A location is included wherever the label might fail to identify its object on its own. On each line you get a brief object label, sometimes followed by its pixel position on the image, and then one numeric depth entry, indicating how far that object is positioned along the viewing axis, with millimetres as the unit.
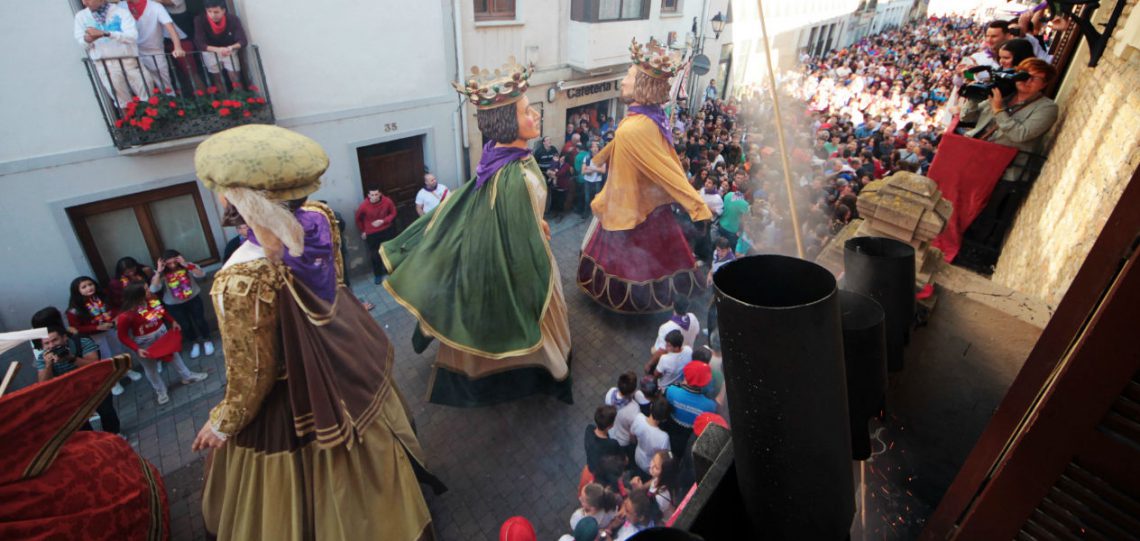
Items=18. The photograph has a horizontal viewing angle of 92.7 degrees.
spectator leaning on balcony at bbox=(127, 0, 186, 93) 5594
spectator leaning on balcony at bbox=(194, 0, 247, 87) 5887
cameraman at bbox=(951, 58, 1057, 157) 4676
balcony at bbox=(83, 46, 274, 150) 5488
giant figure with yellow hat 2678
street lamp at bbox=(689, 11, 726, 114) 12234
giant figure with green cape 4586
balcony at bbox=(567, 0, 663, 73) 9922
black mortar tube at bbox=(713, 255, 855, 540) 1074
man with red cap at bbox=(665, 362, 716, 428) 3908
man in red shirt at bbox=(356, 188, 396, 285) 7332
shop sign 10969
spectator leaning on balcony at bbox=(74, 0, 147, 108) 5156
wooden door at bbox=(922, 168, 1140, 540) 896
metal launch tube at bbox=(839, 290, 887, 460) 1655
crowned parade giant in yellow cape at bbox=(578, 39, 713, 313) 5438
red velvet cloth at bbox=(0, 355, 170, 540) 2475
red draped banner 5016
